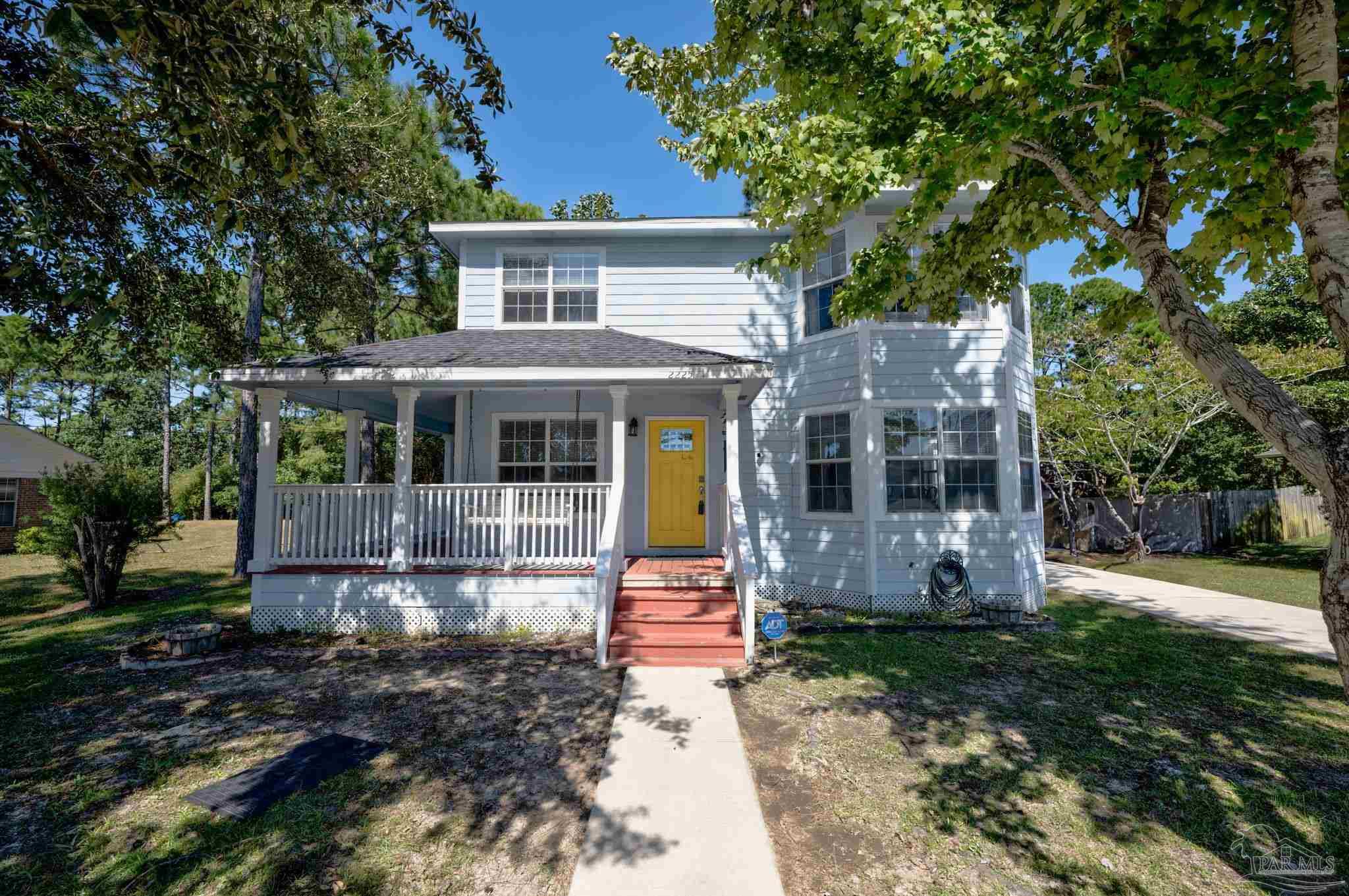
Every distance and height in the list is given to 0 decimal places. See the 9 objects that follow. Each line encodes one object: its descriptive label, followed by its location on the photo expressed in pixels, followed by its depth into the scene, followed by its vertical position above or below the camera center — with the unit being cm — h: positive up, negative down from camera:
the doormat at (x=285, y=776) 348 -200
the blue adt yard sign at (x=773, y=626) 584 -152
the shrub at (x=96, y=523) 920 -60
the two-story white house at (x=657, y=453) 712 +51
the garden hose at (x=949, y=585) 798 -150
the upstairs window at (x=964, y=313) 853 +266
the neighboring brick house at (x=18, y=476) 1688 +39
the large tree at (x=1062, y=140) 291 +255
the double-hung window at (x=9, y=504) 1689 -46
